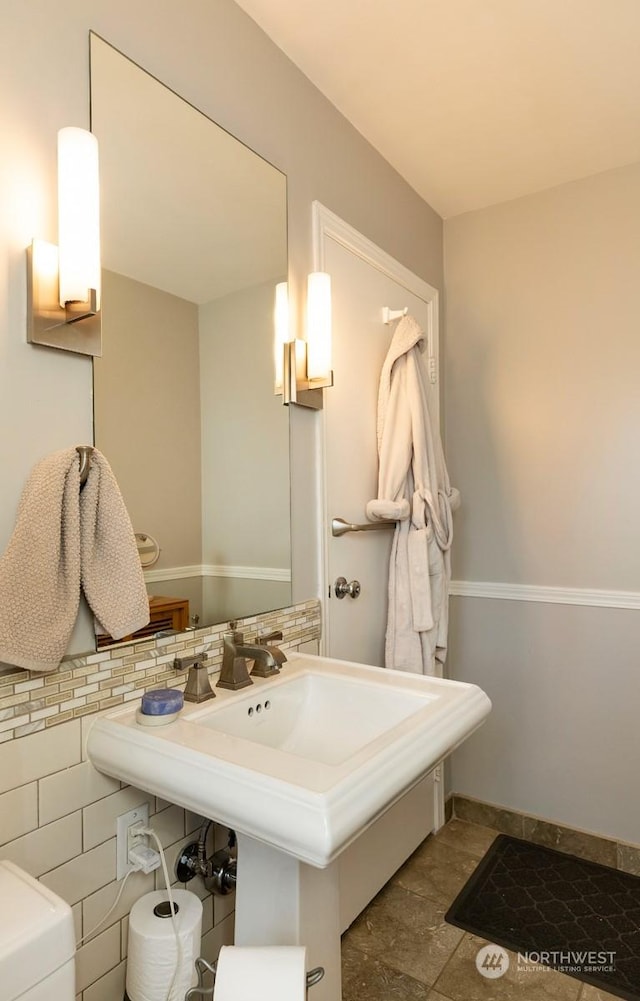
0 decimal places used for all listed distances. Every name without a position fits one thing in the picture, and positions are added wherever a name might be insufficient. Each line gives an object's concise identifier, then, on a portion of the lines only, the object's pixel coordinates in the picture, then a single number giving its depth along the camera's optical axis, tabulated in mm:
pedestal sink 801
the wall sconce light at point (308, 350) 1523
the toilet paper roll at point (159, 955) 999
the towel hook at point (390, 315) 1966
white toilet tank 705
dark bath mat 1577
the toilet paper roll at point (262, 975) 841
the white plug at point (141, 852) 1112
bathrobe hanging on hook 1863
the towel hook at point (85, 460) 999
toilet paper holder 970
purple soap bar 1027
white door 1726
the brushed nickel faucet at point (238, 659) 1228
